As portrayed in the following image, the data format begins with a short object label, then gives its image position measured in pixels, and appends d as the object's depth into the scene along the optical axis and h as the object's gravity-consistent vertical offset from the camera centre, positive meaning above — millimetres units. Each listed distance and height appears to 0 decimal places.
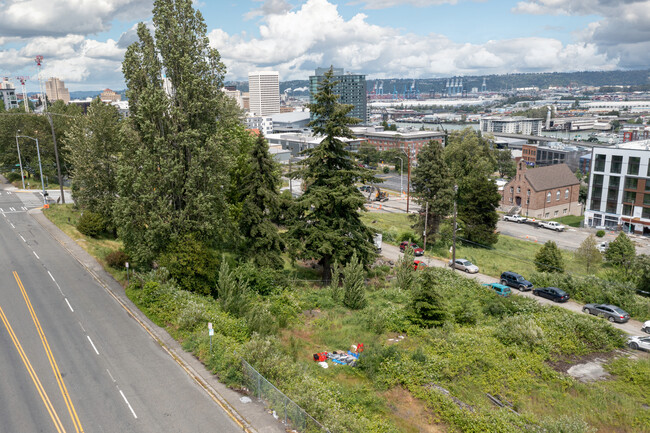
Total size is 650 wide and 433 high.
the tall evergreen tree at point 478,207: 57938 -12389
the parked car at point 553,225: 76938 -19135
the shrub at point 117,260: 35469 -11096
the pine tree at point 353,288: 31922 -12148
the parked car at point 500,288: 39750 -15427
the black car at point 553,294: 37688 -15103
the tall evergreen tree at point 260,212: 34375 -7358
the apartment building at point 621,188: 73250 -12729
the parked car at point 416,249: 54250 -16215
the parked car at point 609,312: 33000 -14678
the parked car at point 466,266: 48000 -16153
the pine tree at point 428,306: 28344 -11918
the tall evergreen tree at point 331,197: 35281 -6411
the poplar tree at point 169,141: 30281 -1703
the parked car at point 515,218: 81750 -18973
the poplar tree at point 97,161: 43281 -4269
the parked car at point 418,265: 46012 -15468
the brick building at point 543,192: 86875 -15458
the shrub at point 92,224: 44406 -10397
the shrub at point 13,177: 78025 -10277
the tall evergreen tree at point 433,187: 56625 -9291
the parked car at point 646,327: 30855 -14530
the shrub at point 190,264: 29889 -9753
